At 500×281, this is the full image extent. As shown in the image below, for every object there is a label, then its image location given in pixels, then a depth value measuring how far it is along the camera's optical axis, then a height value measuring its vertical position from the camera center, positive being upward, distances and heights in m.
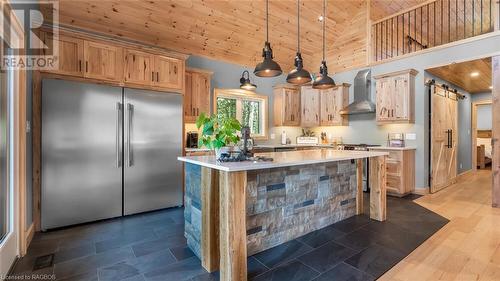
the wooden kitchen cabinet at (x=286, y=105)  6.00 +0.87
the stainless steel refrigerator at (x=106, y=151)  2.95 -0.17
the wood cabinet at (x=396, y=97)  4.63 +0.86
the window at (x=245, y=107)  5.39 +0.77
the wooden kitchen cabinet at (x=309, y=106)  6.04 +0.85
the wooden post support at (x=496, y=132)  3.85 +0.12
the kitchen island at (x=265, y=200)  1.85 -0.65
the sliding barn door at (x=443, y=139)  4.87 +0.01
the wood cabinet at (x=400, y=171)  4.49 -0.61
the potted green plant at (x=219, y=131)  2.24 +0.08
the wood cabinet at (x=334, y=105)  5.71 +0.85
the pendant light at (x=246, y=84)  4.54 +1.05
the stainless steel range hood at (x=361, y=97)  5.18 +0.98
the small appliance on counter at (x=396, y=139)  4.74 +0.00
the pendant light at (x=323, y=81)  3.19 +0.79
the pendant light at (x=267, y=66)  2.60 +0.80
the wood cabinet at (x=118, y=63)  3.06 +1.10
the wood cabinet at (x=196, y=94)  4.37 +0.86
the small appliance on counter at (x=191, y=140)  4.50 -0.01
